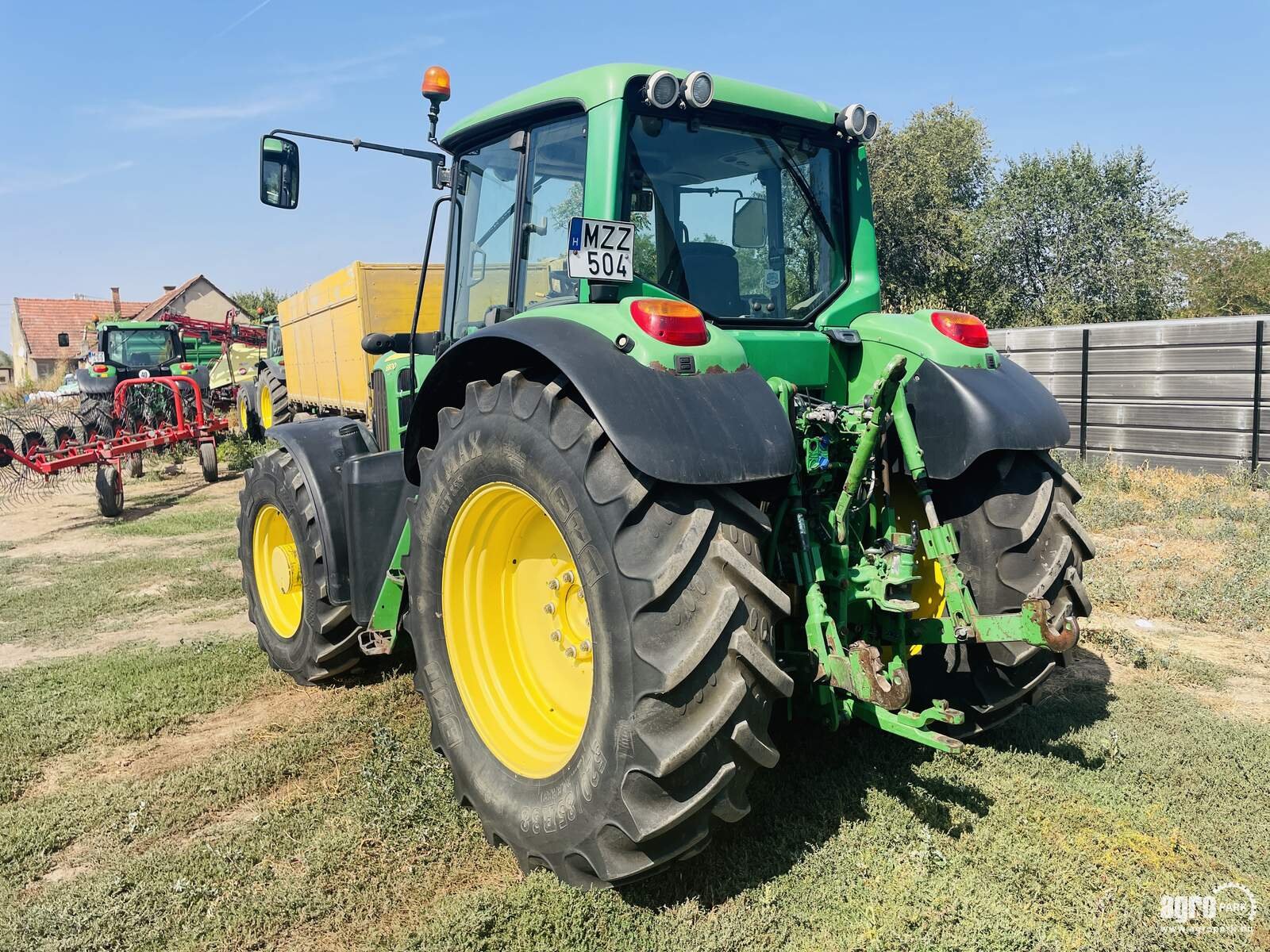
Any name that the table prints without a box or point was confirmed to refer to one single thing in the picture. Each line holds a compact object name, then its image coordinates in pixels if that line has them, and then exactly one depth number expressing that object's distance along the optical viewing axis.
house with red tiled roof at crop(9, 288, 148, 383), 46.94
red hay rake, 10.31
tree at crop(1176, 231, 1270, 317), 32.41
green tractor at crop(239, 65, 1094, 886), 2.46
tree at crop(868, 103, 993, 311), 27.30
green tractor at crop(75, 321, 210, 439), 15.94
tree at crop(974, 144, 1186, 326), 27.48
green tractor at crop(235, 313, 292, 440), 14.63
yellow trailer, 9.39
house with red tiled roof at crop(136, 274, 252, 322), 48.75
